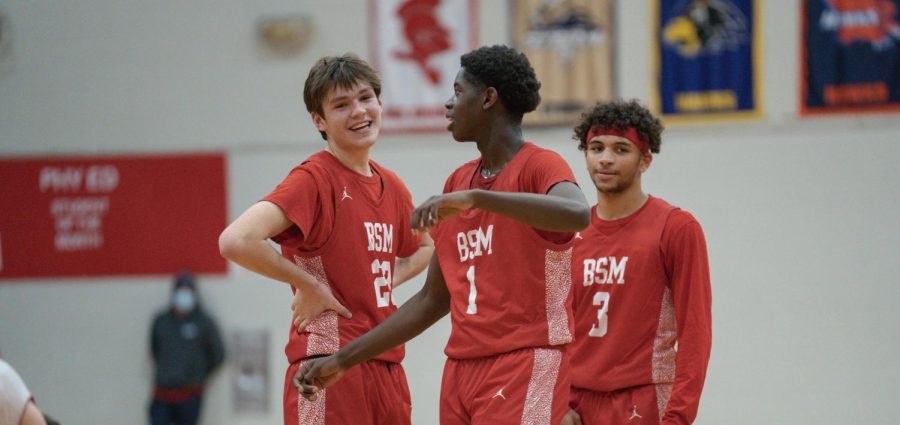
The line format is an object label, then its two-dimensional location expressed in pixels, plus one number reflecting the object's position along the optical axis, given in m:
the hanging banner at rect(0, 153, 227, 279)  18.78
